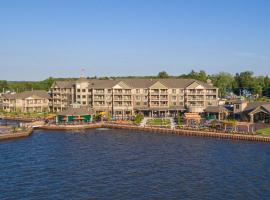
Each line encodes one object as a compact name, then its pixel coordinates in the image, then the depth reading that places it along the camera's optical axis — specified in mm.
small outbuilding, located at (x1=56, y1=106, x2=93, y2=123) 91125
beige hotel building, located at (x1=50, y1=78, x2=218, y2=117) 106938
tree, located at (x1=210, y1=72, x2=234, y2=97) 156750
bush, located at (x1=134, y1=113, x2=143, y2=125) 90338
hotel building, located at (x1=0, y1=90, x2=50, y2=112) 119875
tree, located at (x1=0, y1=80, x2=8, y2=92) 188750
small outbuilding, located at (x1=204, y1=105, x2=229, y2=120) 95750
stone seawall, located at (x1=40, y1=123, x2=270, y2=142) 69544
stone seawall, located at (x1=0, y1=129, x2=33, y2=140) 73125
